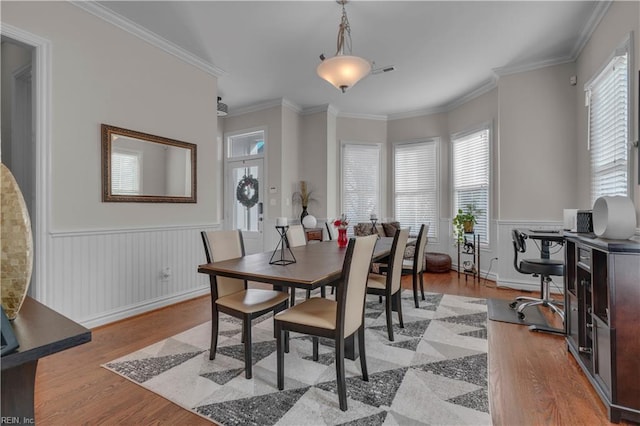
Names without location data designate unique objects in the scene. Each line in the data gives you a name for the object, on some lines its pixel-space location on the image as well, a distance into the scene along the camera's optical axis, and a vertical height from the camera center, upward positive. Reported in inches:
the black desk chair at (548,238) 106.8 -9.3
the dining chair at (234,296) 81.2 -24.9
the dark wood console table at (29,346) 24.0 -10.5
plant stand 193.5 -29.2
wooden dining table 69.7 -14.5
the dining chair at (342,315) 68.7 -24.6
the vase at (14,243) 26.7 -2.6
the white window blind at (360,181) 240.1 +23.2
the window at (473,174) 196.2 +24.5
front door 223.3 +8.4
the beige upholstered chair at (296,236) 134.4 -10.9
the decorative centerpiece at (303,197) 222.1 +10.2
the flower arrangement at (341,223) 127.4 -4.8
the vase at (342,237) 130.5 -10.7
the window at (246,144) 224.4 +49.6
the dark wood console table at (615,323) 63.9 -24.1
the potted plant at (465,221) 196.9 -6.2
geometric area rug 66.2 -42.3
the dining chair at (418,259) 133.3 -20.7
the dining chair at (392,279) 102.9 -24.1
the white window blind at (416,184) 231.8 +20.2
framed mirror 120.3 +18.6
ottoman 208.7 -34.5
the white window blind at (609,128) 104.7 +30.7
